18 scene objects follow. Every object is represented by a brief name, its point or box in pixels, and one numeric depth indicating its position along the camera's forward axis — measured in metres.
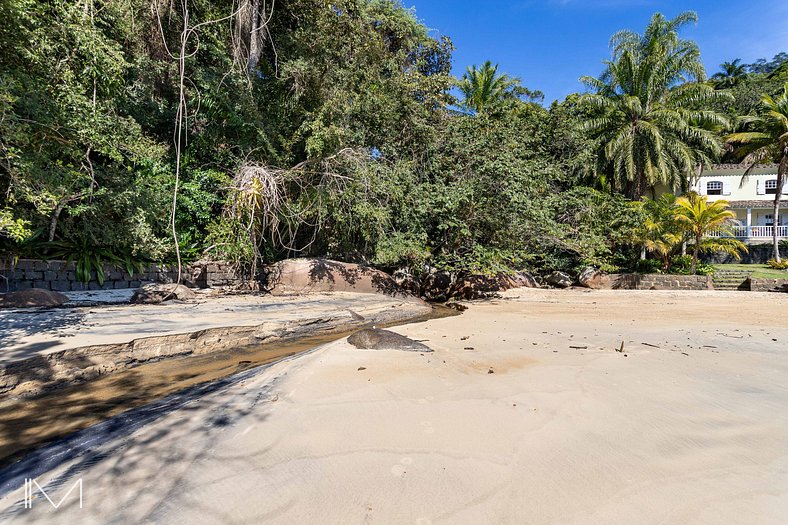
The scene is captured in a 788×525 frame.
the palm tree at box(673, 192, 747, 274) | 14.49
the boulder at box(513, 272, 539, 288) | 15.12
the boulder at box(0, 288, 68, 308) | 7.02
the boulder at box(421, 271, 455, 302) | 13.77
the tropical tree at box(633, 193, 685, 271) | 15.01
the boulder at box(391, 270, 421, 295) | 13.10
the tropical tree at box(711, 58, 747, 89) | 33.19
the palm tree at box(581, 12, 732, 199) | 19.12
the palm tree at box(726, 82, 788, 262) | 19.00
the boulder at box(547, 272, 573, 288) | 15.72
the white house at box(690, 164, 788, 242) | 24.77
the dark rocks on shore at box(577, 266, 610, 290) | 15.46
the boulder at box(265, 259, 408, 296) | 11.30
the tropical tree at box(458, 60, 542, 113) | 24.62
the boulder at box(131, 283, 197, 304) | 8.41
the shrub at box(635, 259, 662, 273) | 16.17
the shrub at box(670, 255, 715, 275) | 15.52
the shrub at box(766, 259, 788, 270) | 16.89
